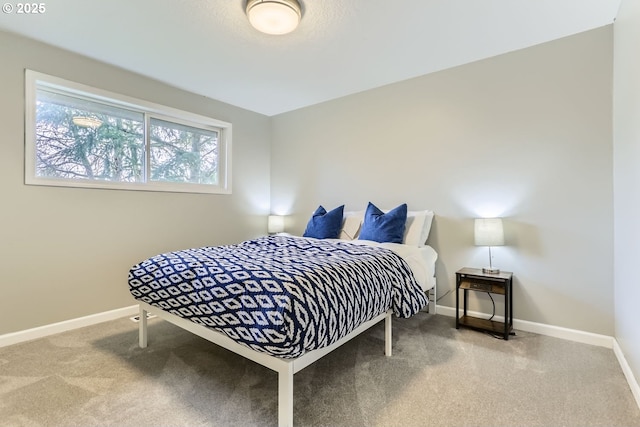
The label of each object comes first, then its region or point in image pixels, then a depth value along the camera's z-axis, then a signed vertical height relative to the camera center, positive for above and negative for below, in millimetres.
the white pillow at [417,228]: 2945 -150
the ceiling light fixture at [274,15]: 1945 +1317
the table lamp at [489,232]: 2555 -164
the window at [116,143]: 2594 +734
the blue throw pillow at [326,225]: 3318 -134
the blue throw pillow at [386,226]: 2895 -127
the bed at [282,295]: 1419 -470
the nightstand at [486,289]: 2457 -642
